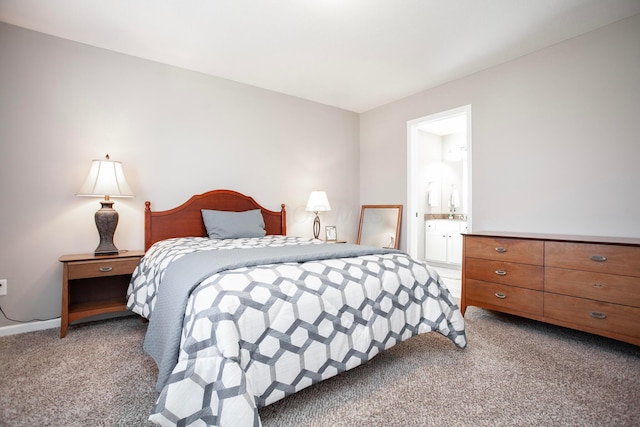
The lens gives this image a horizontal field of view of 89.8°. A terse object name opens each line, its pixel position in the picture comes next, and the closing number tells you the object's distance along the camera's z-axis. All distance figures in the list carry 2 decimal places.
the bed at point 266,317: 1.19
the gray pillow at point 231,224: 3.07
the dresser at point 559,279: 2.04
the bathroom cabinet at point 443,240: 5.00
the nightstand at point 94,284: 2.38
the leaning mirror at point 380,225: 4.15
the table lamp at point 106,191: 2.58
